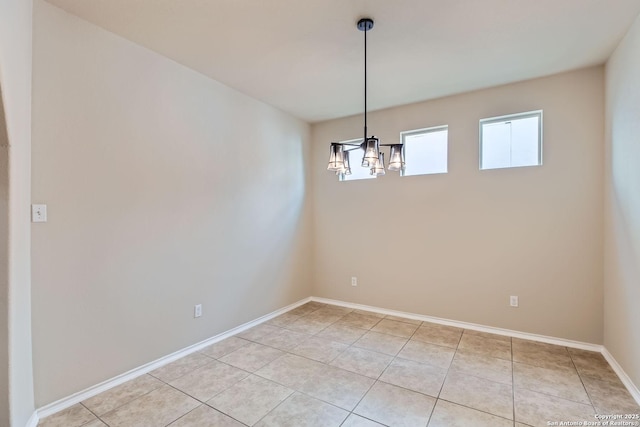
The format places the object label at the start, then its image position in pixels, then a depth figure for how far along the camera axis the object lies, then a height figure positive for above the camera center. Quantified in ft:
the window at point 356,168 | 13.60 +2.12
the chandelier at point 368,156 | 7.09 +1.47
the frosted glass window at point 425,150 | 11.73 +2.64
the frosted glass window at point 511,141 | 10.09 +2.65
